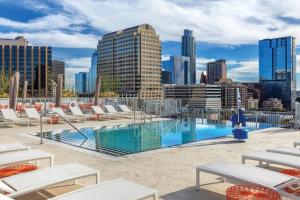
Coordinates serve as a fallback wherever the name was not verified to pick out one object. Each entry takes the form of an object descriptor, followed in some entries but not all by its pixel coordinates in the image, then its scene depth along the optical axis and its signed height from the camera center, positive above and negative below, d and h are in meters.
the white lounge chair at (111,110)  11.71 -0.49
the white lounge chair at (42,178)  2.79 -0.90
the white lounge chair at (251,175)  2.93 -0.88
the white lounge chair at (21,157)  3.80 -0.87
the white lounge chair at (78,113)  10.85 -0.58
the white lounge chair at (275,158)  3.54 -0.81
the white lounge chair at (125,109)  12.22 -0.46
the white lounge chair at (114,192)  2.54 -0.91
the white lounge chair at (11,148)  4.50 -0.85
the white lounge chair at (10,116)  9.36 -0.63
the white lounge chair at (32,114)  9.79 -0.58
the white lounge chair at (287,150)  4.03 -0.78
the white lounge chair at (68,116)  10.40 -0.69
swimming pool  6.63 -1.10
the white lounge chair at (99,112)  11.28 -0.55
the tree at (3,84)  18.42 +1.02
